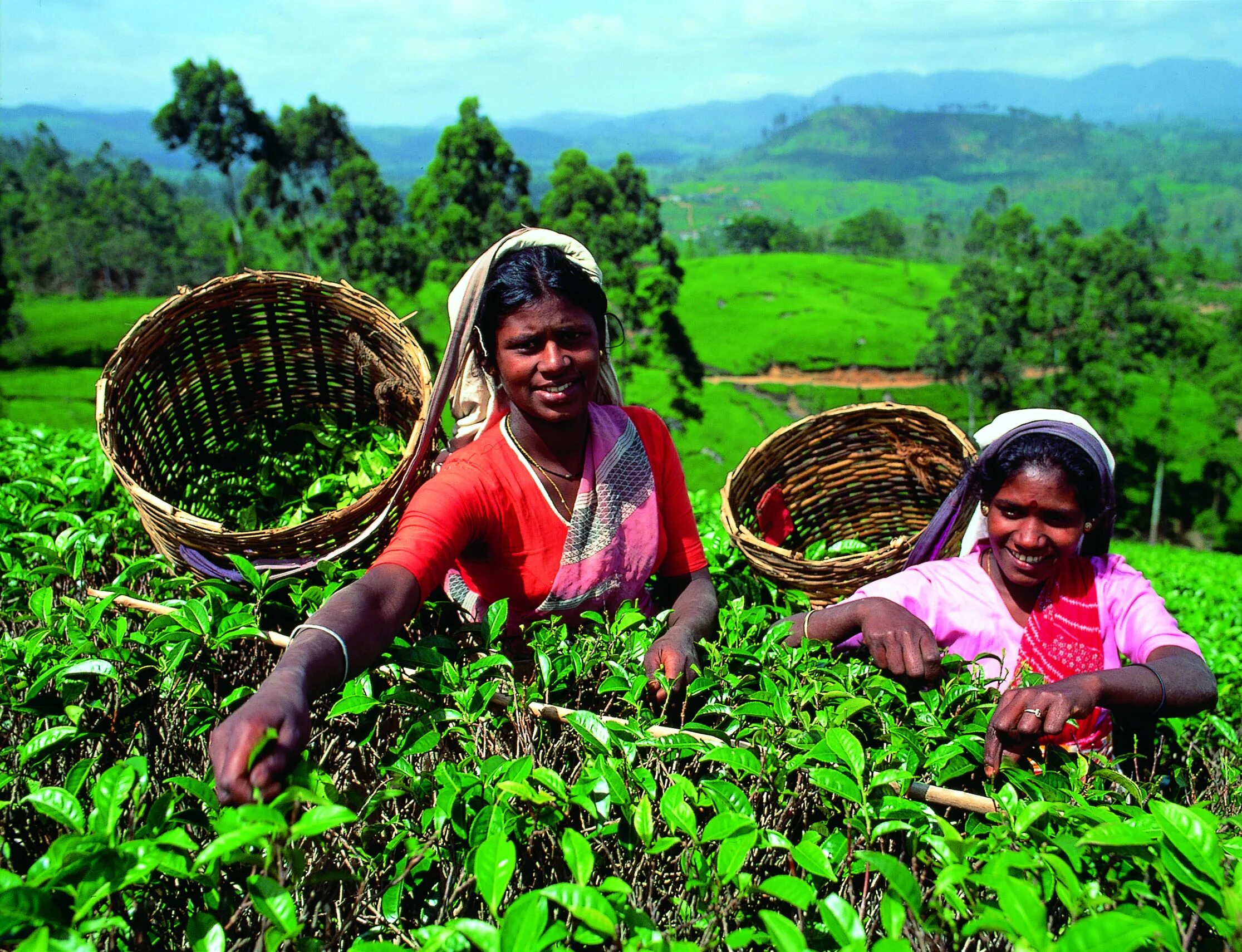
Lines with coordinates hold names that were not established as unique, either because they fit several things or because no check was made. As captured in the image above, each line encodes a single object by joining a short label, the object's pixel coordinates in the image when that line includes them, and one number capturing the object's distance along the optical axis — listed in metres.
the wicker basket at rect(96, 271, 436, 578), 2.28
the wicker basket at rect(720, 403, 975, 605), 3.30
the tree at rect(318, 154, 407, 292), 28.52
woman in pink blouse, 2.19
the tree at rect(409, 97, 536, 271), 26.34
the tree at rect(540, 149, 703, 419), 27.30
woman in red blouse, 2.25
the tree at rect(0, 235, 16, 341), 33.84
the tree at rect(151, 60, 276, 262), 29.77
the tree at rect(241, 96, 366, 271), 32.50
